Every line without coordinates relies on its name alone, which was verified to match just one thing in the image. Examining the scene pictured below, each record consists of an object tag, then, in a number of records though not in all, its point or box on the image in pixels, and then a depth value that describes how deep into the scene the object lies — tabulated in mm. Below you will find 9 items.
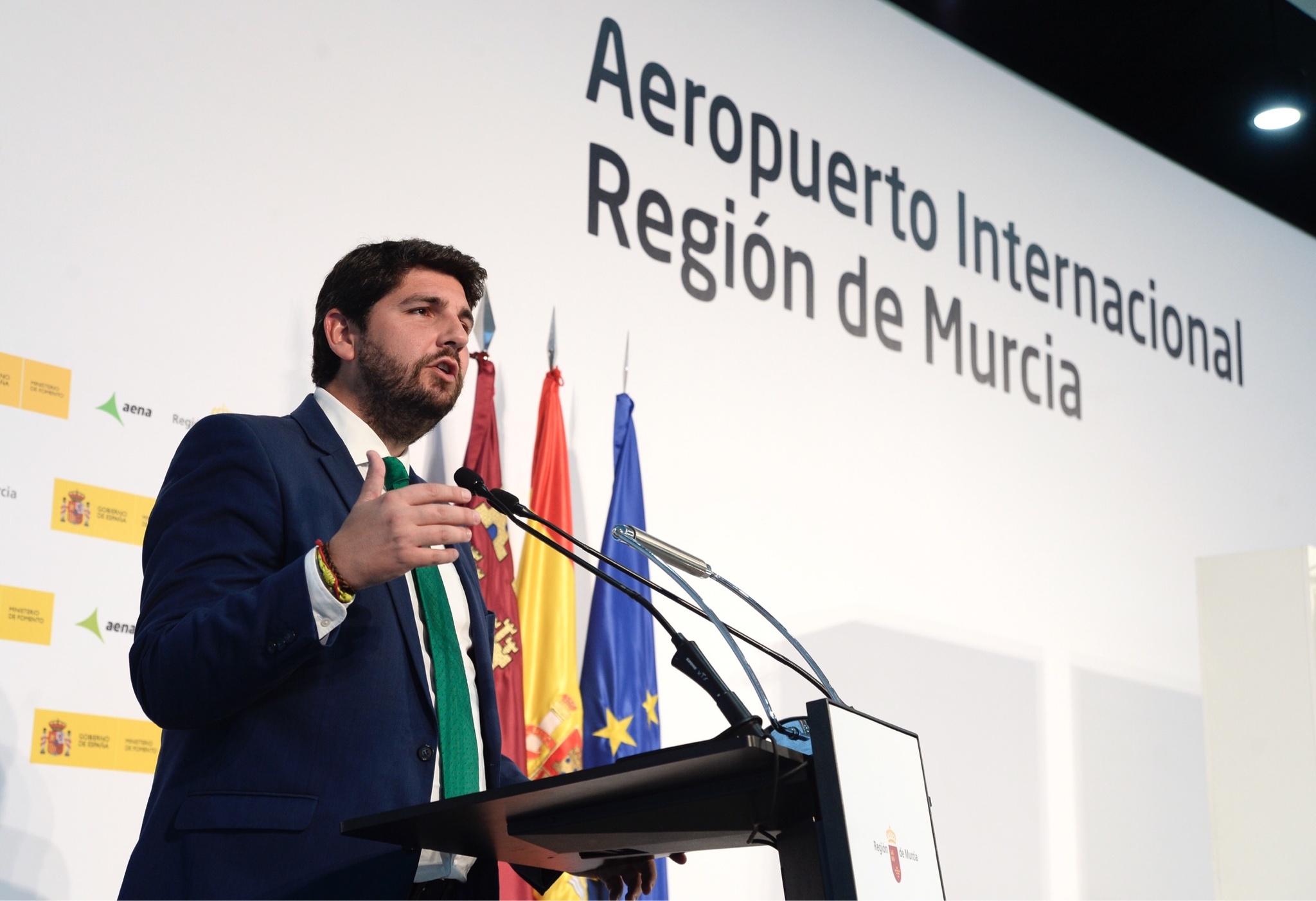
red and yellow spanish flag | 3674
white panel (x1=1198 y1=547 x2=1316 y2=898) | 4570
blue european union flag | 3818
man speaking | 1745
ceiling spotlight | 6266
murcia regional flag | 3572
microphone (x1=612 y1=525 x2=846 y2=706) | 1943
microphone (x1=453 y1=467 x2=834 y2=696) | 1855
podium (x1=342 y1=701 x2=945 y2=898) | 1549
